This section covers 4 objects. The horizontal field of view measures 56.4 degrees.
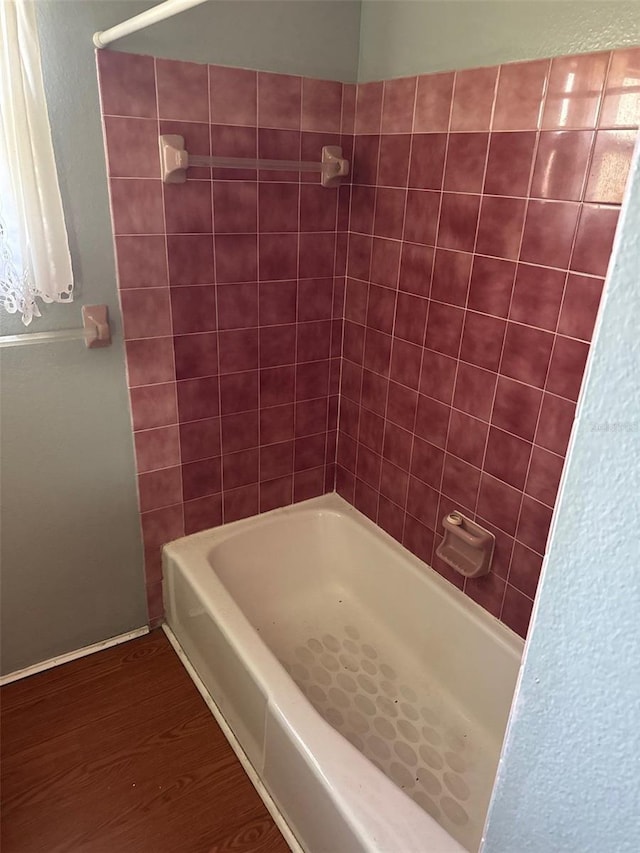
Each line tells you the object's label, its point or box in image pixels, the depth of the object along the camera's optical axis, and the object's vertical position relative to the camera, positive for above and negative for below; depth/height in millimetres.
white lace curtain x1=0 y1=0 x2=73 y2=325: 1303 -65
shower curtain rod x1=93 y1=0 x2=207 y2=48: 1107 +264
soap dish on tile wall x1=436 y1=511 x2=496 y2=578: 1738 -1036
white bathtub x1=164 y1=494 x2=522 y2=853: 1369 -1395
